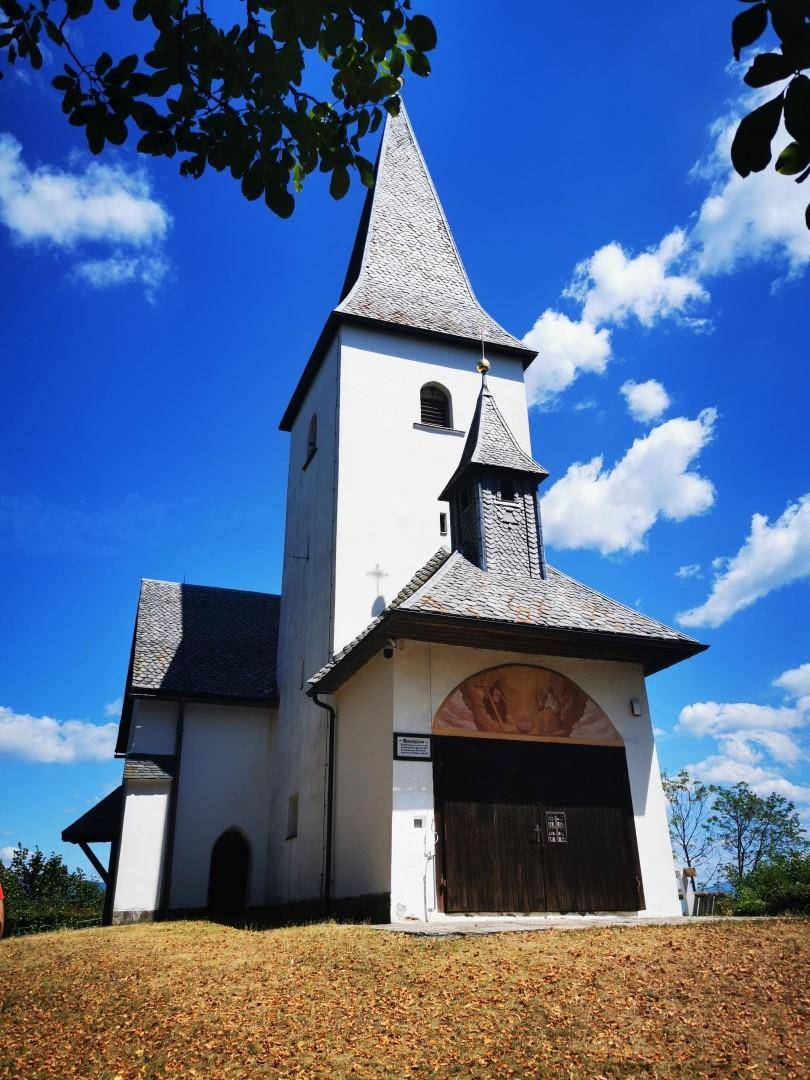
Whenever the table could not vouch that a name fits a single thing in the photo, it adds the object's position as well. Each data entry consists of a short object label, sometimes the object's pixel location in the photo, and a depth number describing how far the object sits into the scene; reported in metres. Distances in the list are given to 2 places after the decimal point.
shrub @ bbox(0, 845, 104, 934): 25.64
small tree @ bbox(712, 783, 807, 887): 38.96
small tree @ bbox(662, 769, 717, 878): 36.78
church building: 12.82
